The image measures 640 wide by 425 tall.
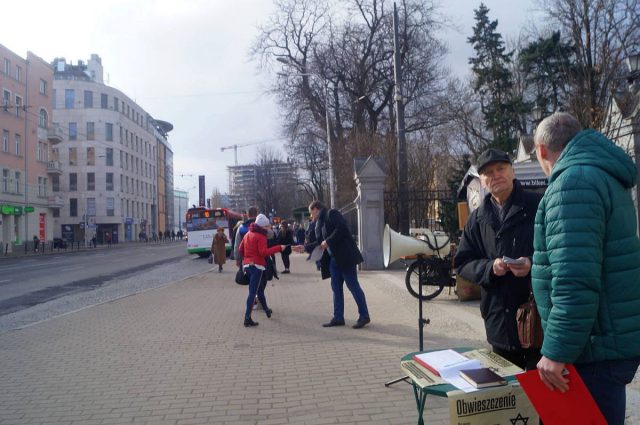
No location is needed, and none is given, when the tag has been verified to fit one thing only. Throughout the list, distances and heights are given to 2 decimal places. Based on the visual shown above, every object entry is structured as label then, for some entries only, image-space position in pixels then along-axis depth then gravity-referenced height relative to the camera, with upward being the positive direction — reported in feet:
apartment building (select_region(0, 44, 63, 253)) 141.90 +23.63
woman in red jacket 27.58 -1.57
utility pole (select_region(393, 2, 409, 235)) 51.08 +6.80
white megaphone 19.07 -0.90
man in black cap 10.80 -0.67
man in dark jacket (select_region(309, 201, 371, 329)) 25.16 -1.76
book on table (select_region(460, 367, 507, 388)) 8.77 -2.72
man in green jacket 7.11 -0.78
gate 50.04 +1.14
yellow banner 8.50 -3.12
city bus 98.94 -0.04
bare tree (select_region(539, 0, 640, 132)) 44.06 +14.40
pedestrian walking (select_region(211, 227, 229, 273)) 63.77 -2.90
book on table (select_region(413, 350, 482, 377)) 9.63 -2.73
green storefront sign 136.05 +5.38
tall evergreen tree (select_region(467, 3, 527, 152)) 102.32 +28.44
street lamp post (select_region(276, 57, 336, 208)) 83.34 +20.45
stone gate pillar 51.83 +1.16
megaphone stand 16.66 -3.45
